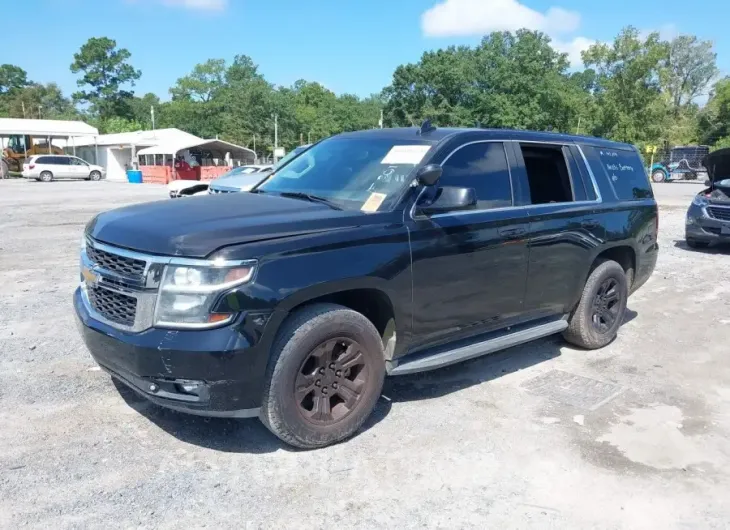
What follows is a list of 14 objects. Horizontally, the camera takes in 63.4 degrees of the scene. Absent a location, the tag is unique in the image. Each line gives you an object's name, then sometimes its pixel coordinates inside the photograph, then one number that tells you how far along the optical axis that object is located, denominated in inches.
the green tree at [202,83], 4074.8
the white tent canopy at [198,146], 1533.0
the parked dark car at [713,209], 432.1
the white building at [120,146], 1738.4
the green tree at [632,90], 1551.4
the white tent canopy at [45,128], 1819.6
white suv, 1450.5
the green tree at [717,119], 2292.1
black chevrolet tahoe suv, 124.5
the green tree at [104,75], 3882.9
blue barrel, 1531.7
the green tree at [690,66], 3218.5
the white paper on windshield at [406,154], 164.2
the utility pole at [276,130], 2583.7
